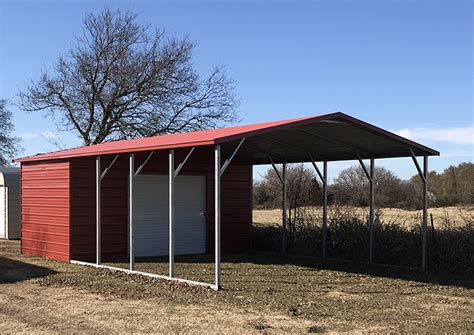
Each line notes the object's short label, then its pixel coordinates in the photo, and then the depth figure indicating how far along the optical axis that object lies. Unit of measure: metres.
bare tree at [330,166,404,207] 23.03
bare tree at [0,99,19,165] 41.75
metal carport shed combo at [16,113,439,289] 11.24
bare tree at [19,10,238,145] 25.19
